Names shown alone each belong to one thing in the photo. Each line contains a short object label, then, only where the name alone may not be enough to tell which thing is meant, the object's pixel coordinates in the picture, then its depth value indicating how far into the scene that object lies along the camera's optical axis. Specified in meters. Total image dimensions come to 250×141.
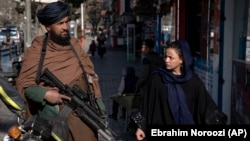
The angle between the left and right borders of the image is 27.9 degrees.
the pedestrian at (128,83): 8.37
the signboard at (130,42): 24.80
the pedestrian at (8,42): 26.84
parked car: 36.44
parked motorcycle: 3.32
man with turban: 3.77
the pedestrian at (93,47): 28.81
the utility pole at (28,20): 11.87
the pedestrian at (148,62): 7.19
